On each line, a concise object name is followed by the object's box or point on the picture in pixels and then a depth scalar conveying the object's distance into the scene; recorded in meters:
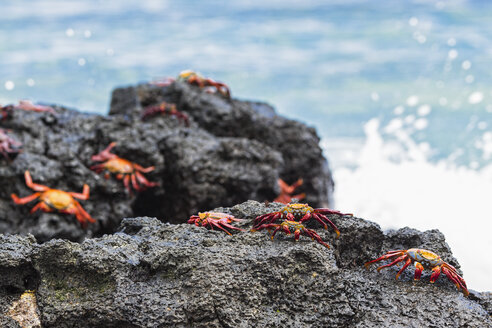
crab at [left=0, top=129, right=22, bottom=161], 14.82
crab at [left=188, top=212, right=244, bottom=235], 7.60
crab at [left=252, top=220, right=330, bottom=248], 7.27
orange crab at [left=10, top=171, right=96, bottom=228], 14.54
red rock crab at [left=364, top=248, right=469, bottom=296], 7.19
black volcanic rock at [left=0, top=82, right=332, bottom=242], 14.90
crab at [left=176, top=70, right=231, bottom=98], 20.44
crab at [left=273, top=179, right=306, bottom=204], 20.34
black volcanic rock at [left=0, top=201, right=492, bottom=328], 6.54
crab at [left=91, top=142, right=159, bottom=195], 15.72
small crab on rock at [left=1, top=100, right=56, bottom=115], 16.64
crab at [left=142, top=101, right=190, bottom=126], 17.77
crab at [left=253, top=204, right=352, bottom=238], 7.50
